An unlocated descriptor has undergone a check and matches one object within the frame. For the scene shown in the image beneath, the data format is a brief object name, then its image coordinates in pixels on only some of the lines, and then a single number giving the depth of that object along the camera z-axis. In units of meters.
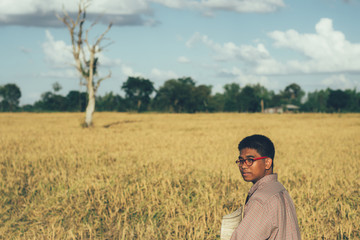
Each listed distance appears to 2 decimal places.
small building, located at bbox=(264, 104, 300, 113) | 110.56
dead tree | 25.12
